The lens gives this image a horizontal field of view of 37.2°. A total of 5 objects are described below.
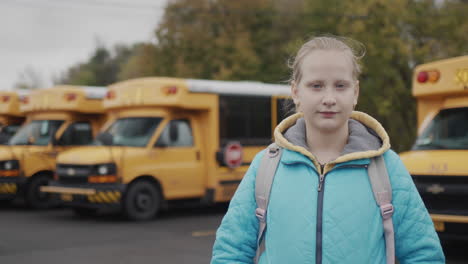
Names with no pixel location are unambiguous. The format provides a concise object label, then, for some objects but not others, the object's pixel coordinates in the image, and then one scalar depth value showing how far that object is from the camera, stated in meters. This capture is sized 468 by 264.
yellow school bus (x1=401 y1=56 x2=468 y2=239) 7.66
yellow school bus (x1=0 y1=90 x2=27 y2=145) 17.51
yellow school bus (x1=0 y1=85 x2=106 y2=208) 14.49
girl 2.45
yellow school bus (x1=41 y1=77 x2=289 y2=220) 12.26
